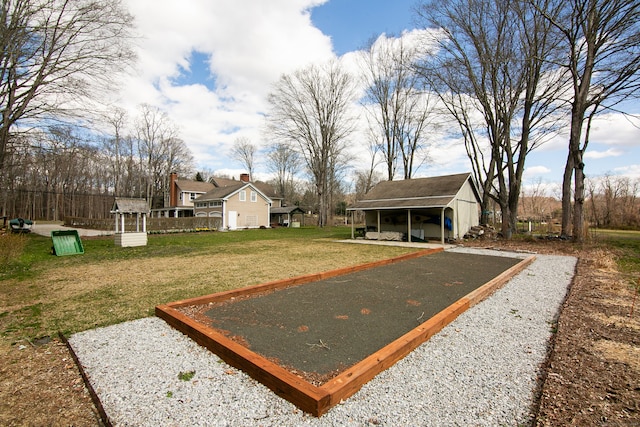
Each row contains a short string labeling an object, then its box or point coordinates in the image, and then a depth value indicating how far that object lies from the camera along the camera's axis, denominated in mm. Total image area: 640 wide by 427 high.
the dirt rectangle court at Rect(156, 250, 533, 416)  2658
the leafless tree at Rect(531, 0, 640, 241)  12195
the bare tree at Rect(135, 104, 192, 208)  41719
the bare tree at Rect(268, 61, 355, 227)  31828
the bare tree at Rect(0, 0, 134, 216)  12000
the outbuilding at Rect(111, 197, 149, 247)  14703
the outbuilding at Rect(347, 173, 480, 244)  16844
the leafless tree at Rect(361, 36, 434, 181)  27016
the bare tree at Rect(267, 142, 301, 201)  54000
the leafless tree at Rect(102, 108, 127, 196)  40431
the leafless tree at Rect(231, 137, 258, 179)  52500
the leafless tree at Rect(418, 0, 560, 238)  15273
